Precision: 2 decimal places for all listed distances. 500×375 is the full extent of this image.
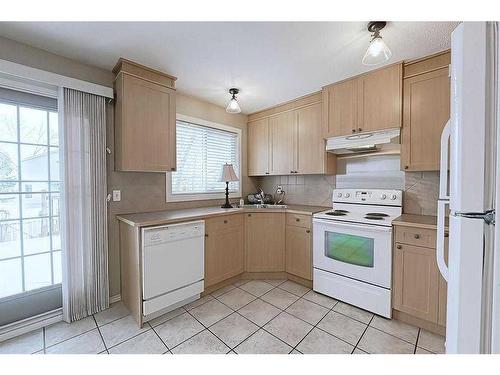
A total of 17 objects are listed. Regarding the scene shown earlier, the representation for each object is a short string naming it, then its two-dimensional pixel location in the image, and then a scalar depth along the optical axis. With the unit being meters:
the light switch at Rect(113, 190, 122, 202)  2.22
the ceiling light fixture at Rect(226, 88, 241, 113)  2.55
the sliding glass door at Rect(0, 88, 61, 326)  1.76
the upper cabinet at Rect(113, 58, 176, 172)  2.06
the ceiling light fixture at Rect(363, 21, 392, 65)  1.50
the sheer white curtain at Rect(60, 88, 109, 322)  1.91
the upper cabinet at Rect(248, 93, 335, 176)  2.77
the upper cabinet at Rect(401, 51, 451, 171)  1.88
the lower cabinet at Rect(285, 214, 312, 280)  2.54
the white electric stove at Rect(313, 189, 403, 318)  1.97
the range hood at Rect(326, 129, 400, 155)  2.16
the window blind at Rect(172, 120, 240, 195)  2.86
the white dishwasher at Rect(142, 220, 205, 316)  1.87
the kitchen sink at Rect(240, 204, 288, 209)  3.01
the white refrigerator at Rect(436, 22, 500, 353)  0.79
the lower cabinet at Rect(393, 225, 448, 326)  1.74
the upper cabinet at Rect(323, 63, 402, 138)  2.11
